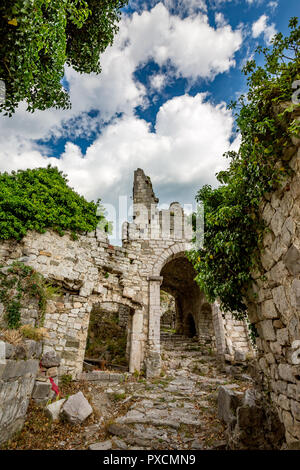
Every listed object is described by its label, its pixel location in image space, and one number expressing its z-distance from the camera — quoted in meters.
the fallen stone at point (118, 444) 3.23
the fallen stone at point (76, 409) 3.89
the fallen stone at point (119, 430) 3.58
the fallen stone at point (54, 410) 3.81
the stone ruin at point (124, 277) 6.43
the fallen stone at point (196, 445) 3.28
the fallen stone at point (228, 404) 3.70
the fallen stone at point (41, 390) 4.09
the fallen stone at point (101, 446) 3.18
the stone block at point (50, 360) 4.97
